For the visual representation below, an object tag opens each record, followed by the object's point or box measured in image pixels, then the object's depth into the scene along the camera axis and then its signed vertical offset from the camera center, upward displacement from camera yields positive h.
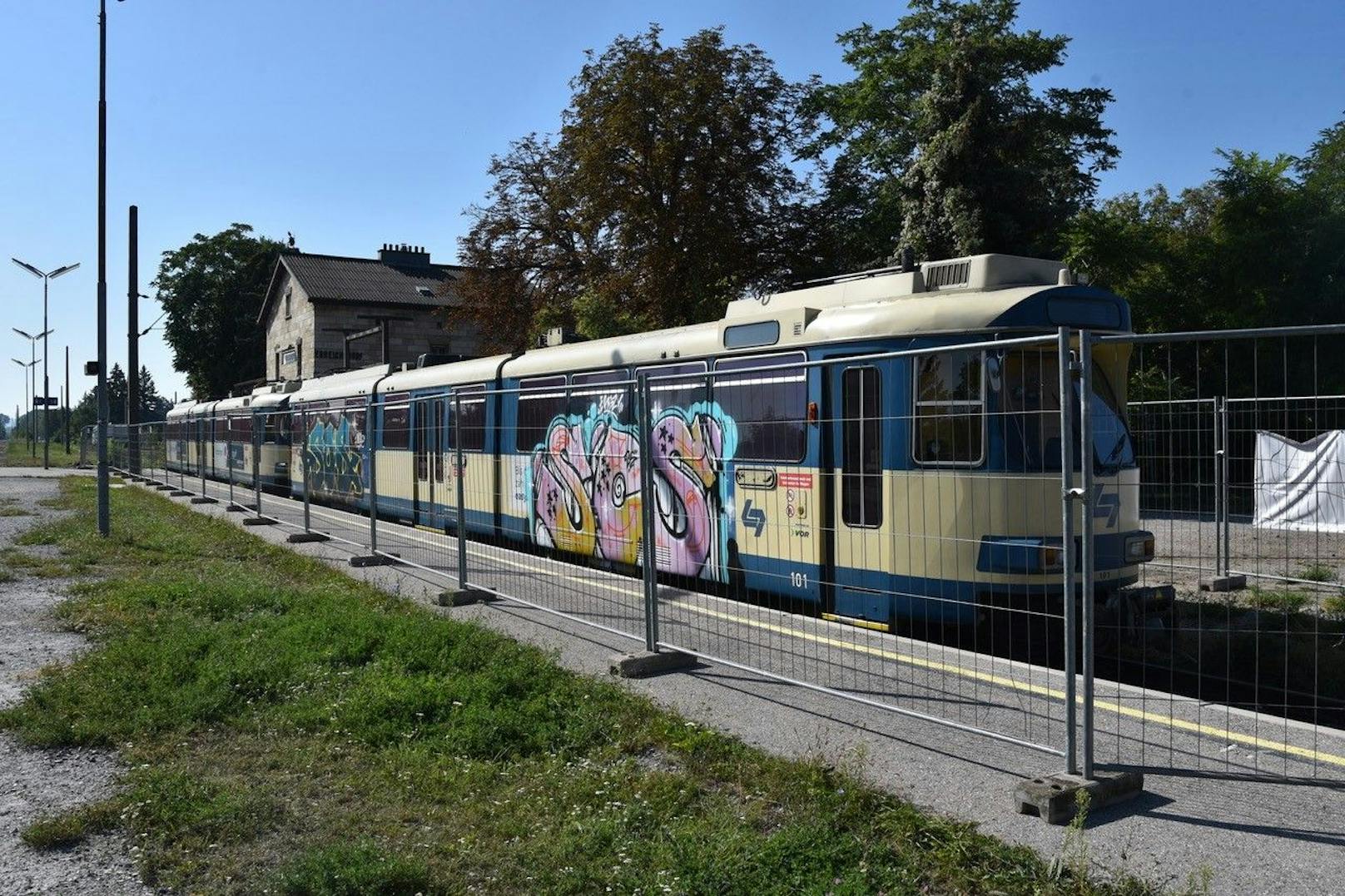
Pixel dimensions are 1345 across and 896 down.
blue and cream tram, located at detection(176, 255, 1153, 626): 6.69 -0.08
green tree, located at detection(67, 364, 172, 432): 95.56 +3.85
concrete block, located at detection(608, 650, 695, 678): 7.40 -1.48
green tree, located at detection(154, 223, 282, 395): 70.38 +8.83
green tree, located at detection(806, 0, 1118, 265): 29.19 +8.82
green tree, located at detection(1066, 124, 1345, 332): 31.36 +5.24
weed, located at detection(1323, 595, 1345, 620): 9.24 -1.49
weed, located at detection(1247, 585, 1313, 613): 8.57 -1.32
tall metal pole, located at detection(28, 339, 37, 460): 64.94 +4.86
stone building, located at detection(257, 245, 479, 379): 54.03 +6.48
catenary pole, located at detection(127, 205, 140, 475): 38.25 +4.24
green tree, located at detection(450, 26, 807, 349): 30.95 +7.33
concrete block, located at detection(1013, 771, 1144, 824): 4.66 -1.50
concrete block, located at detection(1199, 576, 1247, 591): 11.27 -1.47
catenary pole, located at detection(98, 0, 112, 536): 17.78 +3.59
